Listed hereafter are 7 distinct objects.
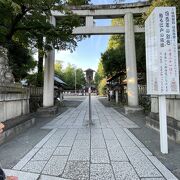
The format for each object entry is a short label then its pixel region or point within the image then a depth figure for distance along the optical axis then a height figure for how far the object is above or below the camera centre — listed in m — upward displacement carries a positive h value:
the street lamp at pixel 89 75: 7.07 +0.87
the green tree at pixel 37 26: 6.37 +3.32
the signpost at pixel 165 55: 3.58 +0.91
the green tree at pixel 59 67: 43.85 +8.06
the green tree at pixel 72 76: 45.71 +5.35
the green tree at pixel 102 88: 33.21 +1.21
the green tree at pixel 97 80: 40.99 +3.80
